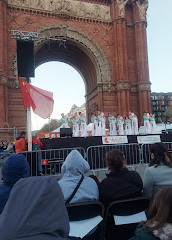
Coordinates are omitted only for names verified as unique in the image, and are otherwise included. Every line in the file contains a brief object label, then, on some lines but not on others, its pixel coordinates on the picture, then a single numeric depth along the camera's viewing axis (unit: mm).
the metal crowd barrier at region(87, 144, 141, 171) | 9484
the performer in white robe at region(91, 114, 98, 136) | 18006
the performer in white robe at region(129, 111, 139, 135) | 18672
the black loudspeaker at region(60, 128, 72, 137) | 13422
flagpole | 7754
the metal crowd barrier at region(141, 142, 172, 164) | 10280
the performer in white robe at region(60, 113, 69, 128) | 17639
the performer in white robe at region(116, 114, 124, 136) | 18641
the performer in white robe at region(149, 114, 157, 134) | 18195
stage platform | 10117
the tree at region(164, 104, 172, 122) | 58350
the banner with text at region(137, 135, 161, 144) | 11345
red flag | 8719
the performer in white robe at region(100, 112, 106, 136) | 18017
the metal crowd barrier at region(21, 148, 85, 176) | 7633
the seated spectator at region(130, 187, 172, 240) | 1682
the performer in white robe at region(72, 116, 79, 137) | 17903
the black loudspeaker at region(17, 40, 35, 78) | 8188
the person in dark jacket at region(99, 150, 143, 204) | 3076
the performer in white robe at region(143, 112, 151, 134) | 17906
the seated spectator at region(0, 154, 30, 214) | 2496
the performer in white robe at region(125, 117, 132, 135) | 18500
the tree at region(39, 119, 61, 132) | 77812
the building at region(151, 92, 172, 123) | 82250
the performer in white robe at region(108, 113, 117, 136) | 18812
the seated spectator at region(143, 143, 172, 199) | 3316
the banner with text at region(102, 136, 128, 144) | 10930
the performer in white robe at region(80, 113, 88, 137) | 17688
